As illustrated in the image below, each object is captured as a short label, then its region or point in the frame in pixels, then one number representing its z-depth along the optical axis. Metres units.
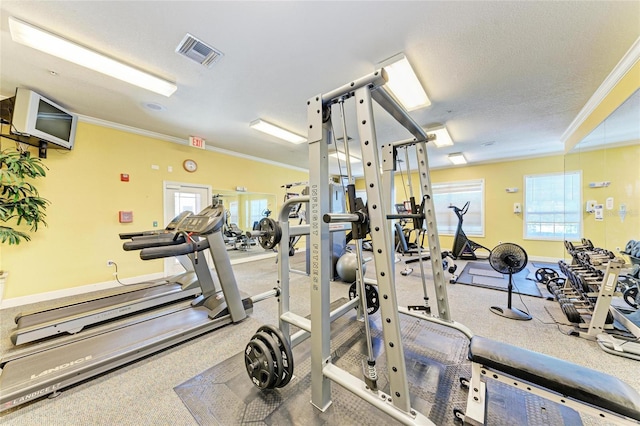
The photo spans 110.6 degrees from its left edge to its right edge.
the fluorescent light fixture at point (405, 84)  2.34
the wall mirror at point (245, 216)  6.20
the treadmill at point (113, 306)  2.21
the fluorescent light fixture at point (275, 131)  3.87
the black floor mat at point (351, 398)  1.41
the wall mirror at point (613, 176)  2.93
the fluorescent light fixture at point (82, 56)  1.90
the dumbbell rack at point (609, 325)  2.02
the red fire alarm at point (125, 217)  3.96
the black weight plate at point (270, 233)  1.71
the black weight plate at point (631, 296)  2.58
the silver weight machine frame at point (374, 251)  1.10
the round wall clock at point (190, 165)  4.78
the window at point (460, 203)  6.71
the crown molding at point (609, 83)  2.17
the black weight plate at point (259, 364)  1.50
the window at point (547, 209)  5.51
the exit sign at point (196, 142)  4.52
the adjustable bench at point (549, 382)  1.01
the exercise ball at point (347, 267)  3.77
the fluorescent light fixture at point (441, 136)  4.13
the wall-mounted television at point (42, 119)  2.81
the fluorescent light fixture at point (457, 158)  5.75
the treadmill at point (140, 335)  1.63
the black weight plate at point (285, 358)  1.50
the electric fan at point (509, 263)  2.71
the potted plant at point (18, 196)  2.72
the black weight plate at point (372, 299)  2.53
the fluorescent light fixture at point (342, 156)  5.83
